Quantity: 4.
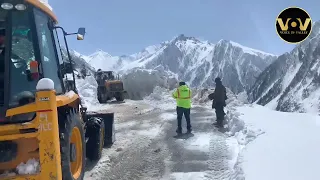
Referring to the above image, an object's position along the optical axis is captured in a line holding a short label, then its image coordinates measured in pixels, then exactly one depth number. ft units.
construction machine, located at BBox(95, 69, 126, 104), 92.48
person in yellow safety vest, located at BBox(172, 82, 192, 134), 37.55
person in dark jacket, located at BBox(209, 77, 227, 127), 40.82
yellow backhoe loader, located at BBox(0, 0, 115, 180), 14.20
